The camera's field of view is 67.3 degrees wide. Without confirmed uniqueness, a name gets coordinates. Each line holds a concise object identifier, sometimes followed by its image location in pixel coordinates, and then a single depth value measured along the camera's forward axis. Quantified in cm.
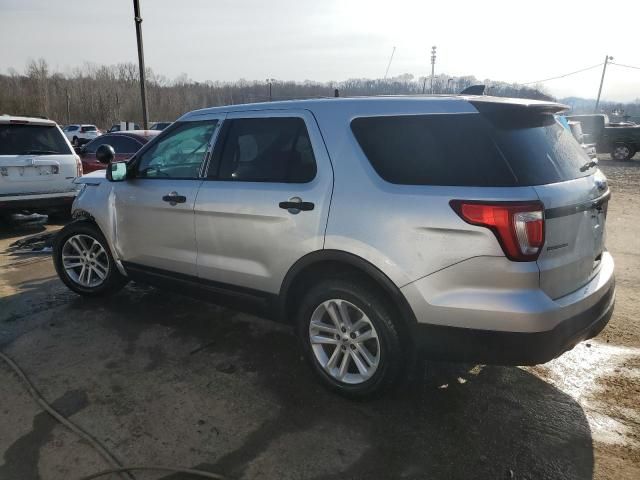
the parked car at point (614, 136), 2048
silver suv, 241
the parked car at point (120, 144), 920
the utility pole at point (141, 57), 1303
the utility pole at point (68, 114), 6319
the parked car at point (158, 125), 2567
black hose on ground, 239
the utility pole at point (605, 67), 6312
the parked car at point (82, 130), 3387
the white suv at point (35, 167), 711
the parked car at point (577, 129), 1077
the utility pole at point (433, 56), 5663
